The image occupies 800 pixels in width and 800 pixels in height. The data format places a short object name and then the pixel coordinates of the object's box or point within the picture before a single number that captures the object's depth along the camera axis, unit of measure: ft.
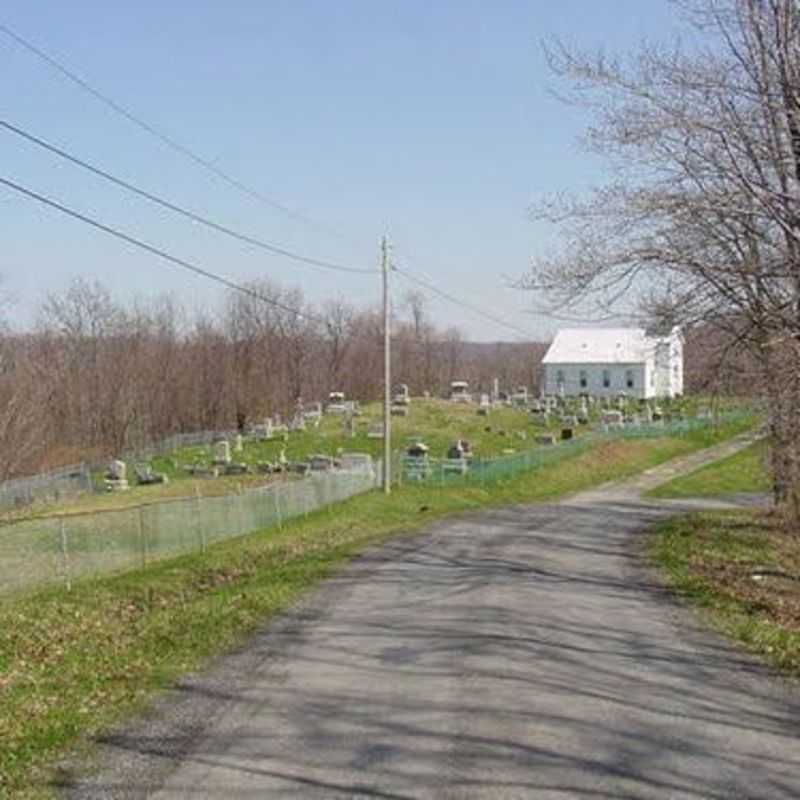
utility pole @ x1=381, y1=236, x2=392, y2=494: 121.08
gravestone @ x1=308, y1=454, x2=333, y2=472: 147.74
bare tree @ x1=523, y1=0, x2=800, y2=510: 53.21
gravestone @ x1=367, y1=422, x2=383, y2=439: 203.92
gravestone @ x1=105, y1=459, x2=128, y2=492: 164.66
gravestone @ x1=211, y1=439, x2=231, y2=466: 181.06
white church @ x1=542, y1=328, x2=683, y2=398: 362.74
